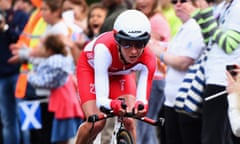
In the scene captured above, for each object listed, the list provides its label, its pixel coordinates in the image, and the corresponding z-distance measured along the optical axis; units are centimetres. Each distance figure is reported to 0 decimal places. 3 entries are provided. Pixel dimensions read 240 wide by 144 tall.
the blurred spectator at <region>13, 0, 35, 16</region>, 2872
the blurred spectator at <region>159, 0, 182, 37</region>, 2187
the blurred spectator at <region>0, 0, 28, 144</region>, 2428
